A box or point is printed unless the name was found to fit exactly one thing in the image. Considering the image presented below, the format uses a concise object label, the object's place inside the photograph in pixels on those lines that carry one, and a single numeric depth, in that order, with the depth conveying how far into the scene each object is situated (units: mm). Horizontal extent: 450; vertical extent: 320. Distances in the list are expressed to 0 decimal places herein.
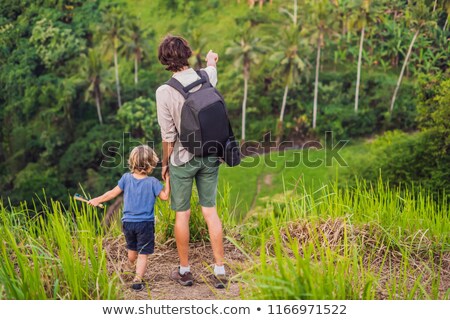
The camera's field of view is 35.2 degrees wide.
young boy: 3814
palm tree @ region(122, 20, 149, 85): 40938
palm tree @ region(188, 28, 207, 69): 38906
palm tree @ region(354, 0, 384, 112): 37969
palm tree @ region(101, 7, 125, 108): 41094
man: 3754
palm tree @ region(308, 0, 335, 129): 39250
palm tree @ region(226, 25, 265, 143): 38344
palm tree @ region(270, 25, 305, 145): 37938
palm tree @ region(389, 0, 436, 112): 32669
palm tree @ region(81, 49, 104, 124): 38625
